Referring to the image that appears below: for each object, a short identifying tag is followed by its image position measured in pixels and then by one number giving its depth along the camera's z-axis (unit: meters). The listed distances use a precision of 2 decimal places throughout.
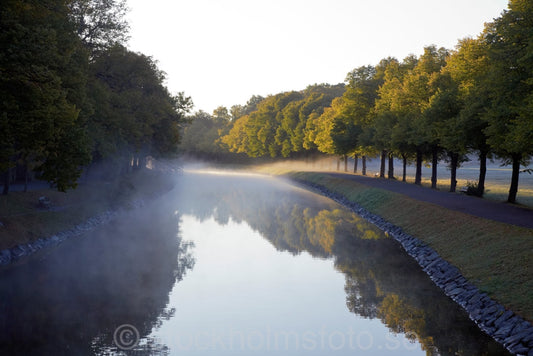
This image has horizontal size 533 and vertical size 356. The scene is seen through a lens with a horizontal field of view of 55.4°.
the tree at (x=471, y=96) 32.88
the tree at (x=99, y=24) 37.28
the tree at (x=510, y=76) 26.67
